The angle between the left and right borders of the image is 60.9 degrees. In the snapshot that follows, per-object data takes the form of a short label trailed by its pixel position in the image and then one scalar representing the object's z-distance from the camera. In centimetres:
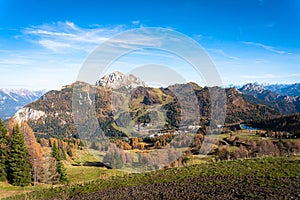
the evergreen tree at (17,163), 3674
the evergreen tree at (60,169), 4870
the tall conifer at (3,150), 3600
